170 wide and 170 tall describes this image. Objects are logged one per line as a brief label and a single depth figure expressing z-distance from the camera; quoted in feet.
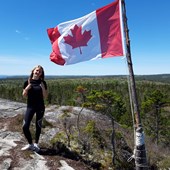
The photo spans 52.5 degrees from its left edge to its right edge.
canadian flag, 12.30
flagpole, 11.50
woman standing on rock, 14.45
